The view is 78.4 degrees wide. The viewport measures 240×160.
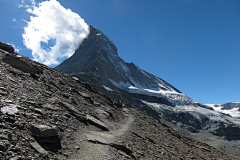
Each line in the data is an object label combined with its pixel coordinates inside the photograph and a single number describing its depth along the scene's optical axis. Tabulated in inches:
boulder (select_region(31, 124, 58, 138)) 274.7
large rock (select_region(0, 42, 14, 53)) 651.9
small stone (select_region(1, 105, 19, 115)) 272.8
